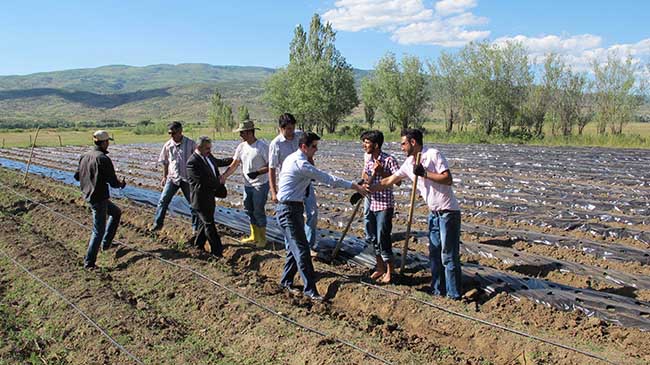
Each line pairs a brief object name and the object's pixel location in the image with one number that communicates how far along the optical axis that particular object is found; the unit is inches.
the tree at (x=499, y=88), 1561.3
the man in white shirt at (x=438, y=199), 206.8
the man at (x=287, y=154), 262.2
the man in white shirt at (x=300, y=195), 221.3
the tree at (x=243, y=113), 2493.8
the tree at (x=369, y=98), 1807.8
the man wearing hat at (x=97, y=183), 279.6
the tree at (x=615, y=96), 1482.5
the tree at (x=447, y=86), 1812.3
